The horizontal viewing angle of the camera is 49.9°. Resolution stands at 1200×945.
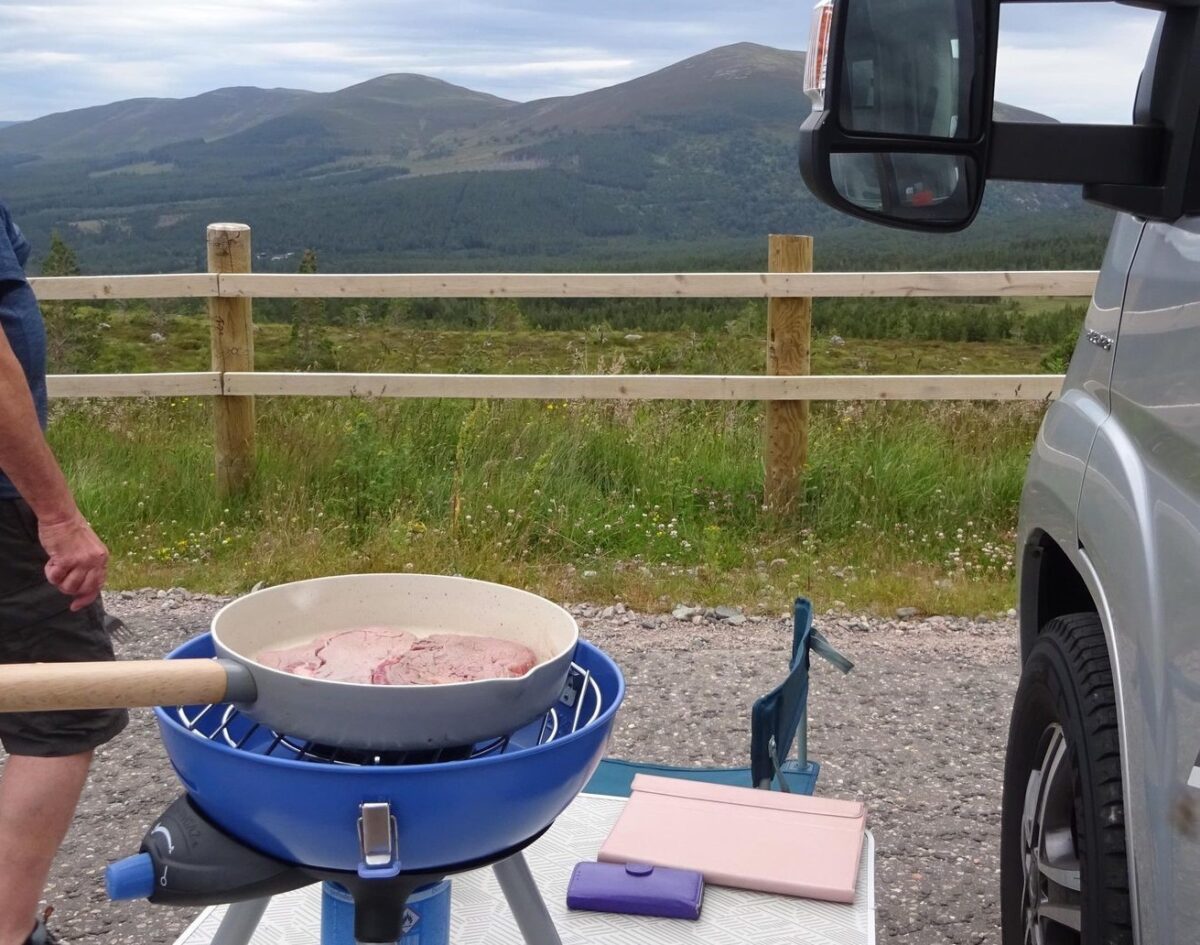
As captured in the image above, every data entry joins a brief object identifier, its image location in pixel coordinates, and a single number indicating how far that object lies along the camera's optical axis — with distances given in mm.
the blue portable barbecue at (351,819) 1577
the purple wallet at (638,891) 2449
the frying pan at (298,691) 1538
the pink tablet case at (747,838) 2531
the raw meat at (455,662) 1784
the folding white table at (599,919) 2396
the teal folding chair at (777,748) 2818
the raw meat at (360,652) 1805
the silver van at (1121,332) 1442
